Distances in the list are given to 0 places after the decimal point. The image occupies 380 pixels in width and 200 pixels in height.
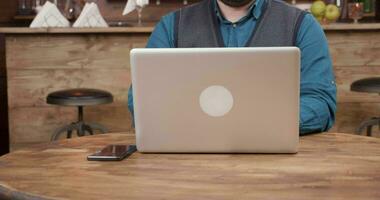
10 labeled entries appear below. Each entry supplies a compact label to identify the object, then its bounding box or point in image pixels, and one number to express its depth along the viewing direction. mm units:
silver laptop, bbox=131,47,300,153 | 1326
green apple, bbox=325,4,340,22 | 4109
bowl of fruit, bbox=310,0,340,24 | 4113
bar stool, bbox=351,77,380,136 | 3324
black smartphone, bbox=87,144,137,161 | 1449
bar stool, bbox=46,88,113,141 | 3387
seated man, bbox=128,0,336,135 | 1922
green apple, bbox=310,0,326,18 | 4125
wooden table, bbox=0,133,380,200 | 1153
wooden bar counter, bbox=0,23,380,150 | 3611
